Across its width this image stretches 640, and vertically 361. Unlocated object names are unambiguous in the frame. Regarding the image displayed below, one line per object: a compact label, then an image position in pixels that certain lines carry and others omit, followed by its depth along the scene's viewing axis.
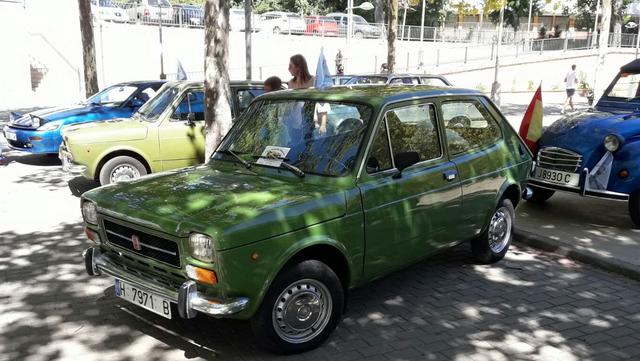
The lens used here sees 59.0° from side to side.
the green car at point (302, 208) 3.47
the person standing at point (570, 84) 21.28
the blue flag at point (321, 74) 7.93
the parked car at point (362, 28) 37.69
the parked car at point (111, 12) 28.59
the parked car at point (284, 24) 35.53
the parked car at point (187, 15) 30.50
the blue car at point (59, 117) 10.16
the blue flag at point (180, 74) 10.57
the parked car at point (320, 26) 35.78
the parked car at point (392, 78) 12.13
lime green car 7.99
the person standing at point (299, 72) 7.86
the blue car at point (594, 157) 6.58
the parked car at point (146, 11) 29.05
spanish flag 7.36
